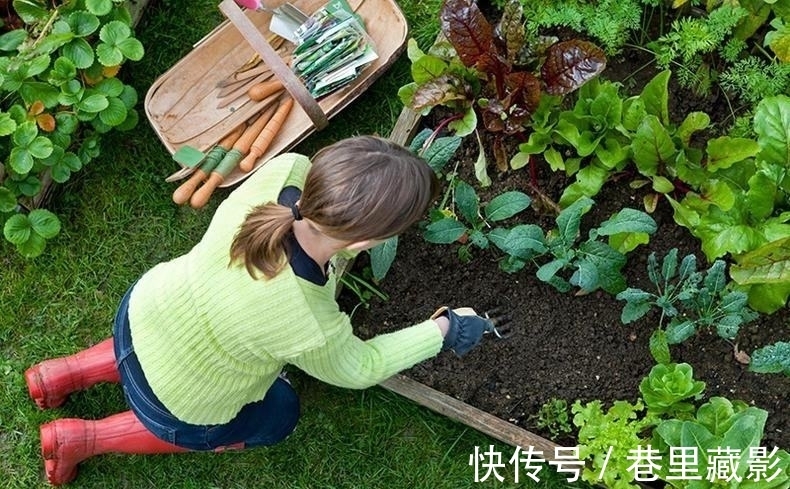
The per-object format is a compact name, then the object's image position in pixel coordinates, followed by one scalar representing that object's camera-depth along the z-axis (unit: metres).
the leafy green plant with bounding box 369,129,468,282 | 2.62
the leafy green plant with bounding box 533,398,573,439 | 2.78
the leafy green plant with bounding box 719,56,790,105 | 2.69
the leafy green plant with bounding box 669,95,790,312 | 2.47
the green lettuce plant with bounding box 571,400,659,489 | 2.55
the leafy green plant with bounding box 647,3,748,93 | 2.68
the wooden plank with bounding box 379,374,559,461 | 2.79
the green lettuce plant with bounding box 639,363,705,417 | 2.53
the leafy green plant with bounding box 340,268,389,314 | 2.91
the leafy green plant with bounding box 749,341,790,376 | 2.44
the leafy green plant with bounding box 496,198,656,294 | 2.55
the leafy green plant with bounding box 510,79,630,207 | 2.63
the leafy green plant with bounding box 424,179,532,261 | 2.64
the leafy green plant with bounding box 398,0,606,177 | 2.58
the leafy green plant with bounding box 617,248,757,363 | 2.51
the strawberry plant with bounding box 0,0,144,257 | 2.90
